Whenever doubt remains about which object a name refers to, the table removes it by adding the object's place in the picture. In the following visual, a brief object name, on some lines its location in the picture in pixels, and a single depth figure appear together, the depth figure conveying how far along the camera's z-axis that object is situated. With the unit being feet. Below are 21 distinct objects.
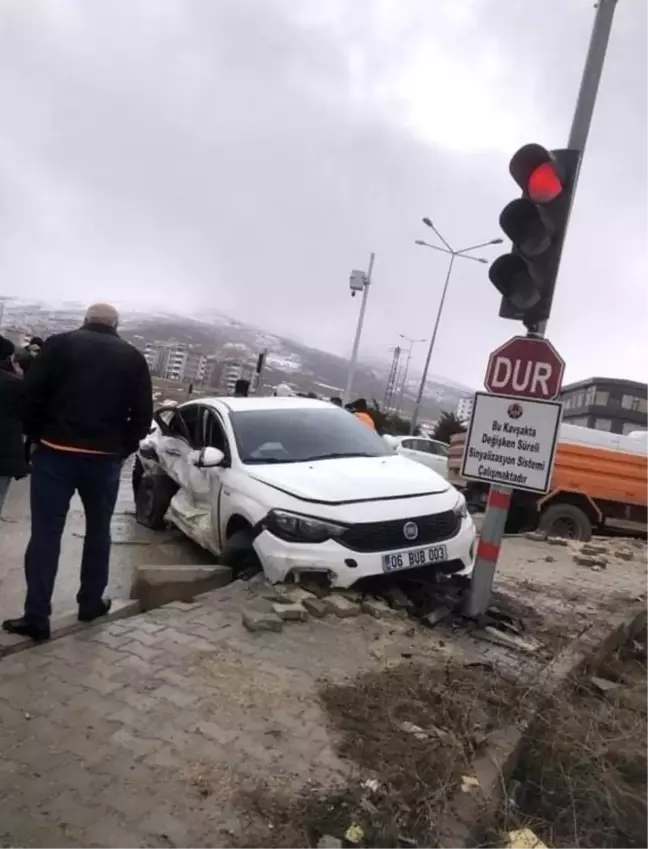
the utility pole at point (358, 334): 111.55
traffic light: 16.66
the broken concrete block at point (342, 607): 16.43
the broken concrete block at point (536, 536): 36.50
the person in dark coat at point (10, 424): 16.70
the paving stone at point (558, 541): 35.89
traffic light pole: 17.53
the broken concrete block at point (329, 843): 8.28
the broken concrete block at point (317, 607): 16.30
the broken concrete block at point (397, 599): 17.60
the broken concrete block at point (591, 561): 30.40
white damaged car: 17.13
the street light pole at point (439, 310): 119.32
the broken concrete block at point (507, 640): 16.55
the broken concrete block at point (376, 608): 16.75
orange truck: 42.34
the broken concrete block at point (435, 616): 16.99
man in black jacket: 13.57
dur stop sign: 16.99
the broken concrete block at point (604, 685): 15.61
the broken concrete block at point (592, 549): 33.47
